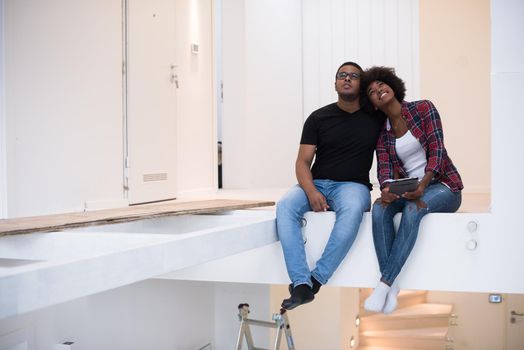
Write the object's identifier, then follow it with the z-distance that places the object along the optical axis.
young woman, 2.96
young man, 3.03
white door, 4.65
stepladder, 5.22
